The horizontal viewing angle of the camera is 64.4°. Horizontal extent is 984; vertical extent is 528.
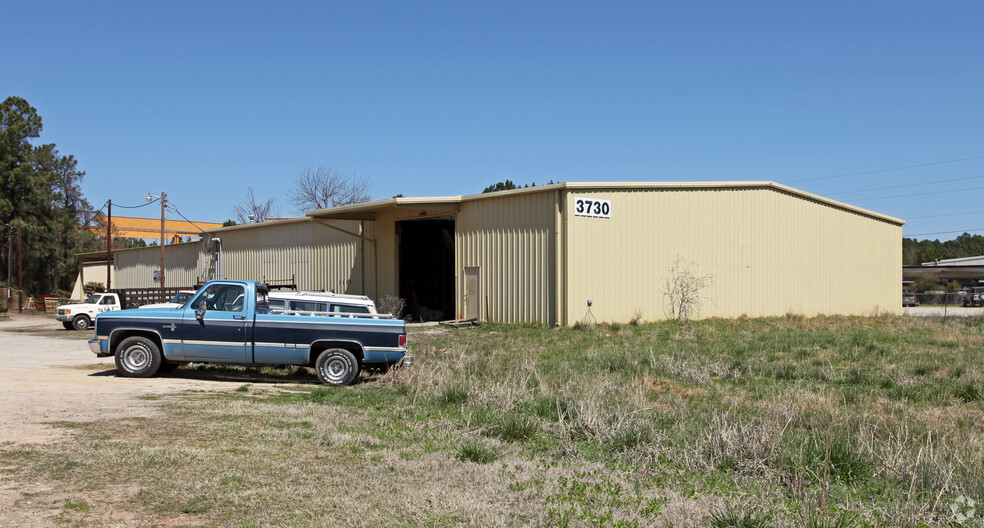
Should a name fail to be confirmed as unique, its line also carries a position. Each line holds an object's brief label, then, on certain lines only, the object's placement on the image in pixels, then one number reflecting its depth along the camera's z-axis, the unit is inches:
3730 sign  1068.5
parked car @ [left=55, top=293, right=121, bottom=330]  1256.2
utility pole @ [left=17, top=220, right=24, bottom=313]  2031.7
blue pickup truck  538.9
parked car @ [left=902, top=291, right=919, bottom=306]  2418.8
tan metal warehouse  1080.2
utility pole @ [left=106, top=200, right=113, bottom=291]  1880.2
